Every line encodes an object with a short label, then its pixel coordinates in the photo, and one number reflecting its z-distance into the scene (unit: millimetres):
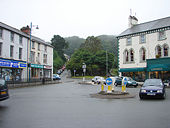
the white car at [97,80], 34325
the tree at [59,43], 103312
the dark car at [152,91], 11906
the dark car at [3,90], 9578
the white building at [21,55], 30141
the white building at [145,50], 30734
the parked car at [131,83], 26031
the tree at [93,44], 84875
